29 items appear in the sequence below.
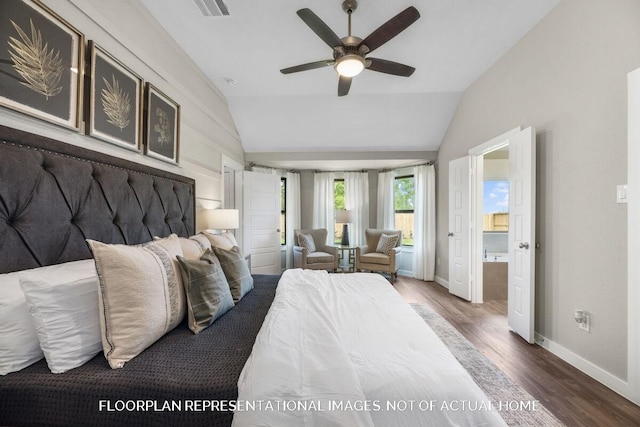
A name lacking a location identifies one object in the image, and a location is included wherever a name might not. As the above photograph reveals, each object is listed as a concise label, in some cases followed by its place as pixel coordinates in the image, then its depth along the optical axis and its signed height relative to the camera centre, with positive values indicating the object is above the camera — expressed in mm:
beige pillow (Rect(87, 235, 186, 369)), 979 -365
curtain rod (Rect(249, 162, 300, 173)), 4737 +961
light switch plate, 1626 +163
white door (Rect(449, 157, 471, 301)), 3488 -172
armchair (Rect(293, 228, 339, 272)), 4523 -760
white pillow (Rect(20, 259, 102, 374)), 889 -378
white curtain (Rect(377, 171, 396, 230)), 5266 +300
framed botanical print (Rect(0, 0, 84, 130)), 1098 +733
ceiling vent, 1883 +1610
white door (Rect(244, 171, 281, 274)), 4285 -111
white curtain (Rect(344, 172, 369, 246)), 5449 +301
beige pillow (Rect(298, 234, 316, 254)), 4727 -515
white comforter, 755 -545
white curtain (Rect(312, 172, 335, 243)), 5461 +338
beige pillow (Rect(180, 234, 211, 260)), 1680 -232
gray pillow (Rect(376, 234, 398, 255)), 4559 -510
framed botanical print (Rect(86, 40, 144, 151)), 1498 +748
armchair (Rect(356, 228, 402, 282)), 4422 -749
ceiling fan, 1682 +1292
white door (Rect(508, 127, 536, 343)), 2273 -147
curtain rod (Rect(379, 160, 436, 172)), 4682 +1013
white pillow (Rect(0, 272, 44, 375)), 871 -424
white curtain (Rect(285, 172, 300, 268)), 5238 +155
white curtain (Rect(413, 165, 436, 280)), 4625 -124
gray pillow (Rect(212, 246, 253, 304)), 1681 -398
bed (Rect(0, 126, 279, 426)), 838 -573
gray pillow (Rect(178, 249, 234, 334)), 1269 -427
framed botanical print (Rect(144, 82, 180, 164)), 1977 +756
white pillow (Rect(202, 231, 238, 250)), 2031 -218
